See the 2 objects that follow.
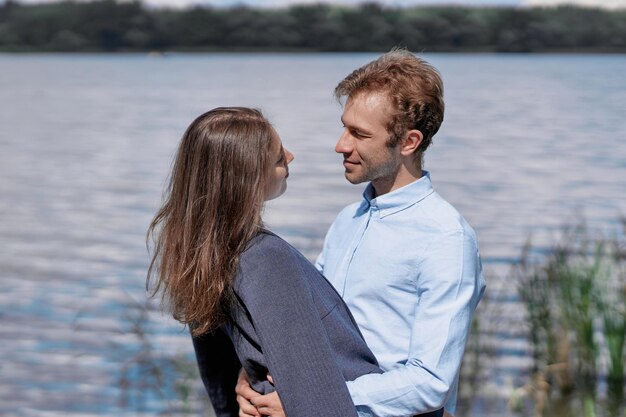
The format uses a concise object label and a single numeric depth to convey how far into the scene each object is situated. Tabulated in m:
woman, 2.06
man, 2.18
